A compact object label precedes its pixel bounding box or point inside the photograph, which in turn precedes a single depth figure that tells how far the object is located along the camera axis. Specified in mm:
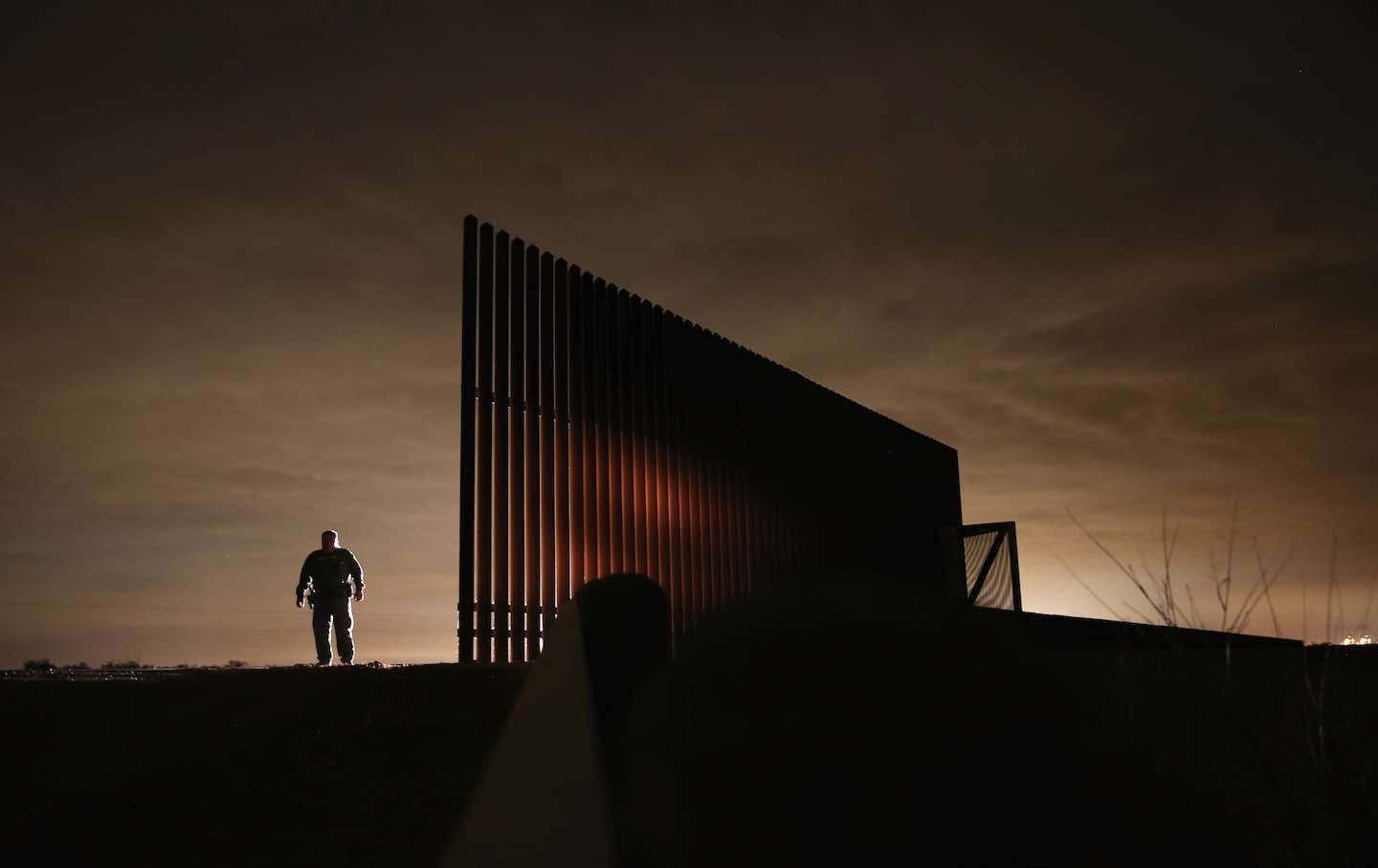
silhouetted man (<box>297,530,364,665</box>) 8883
